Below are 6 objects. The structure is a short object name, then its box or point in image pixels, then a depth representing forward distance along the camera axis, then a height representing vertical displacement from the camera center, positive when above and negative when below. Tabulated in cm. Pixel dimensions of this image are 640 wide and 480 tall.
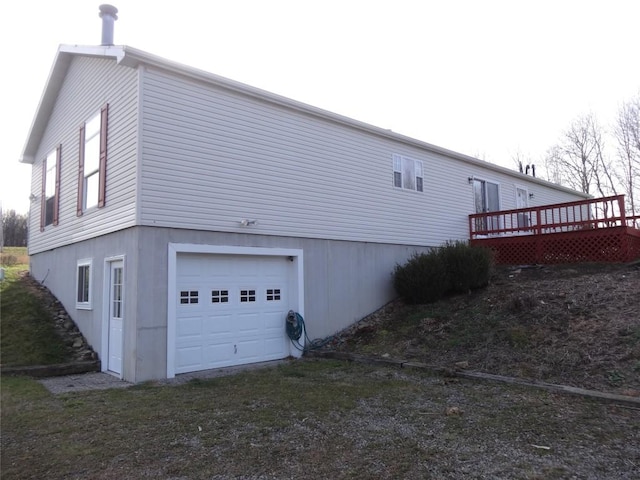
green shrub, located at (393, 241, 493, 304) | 1116 +13
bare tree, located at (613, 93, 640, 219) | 2714 +718
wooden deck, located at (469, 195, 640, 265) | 1166 +102
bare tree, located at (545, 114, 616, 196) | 3111 +767
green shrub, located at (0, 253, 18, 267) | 1642 +95
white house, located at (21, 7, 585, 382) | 798 +147
